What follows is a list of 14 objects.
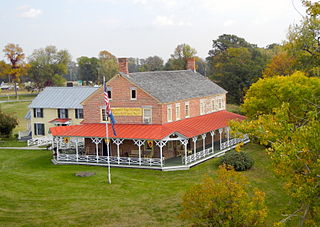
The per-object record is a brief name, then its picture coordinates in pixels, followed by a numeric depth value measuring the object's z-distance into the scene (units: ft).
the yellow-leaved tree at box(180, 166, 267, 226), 54.90
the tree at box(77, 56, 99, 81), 424.46
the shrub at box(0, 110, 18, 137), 176.24
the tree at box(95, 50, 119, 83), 379.35
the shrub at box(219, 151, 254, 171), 107.76
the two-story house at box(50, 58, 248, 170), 114.21
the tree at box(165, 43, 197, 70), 324.99
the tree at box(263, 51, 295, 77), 214.07
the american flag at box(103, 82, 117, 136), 100.14
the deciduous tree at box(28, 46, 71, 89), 354.54
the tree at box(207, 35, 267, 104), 235.40
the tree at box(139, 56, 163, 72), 383.30
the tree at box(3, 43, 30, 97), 314.96
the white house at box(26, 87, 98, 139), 168.04
